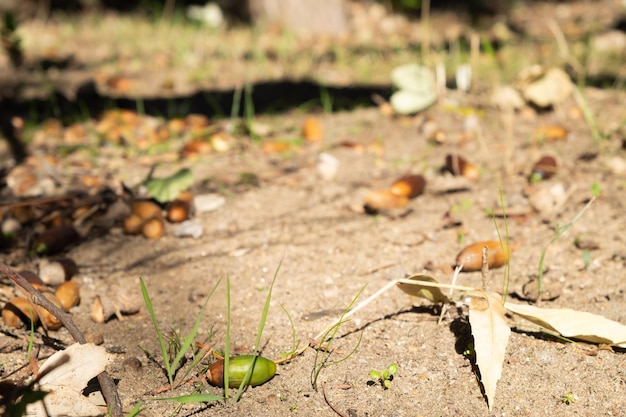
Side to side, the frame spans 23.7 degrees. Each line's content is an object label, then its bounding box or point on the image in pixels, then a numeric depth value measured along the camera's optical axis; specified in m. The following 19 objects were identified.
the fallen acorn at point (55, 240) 0.80
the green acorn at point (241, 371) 0.67
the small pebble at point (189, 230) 0.82
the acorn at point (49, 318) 0.71
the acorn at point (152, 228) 0.82
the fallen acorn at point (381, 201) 0.84
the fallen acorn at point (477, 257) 0.76
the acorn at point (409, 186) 0.86
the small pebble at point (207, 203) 0.85
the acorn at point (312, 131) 0.99
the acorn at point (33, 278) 0.74
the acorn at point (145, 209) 0.83
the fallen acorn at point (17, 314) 0.71
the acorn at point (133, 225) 0.82
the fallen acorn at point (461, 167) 0.89
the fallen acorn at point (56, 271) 0.76
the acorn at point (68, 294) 0.74
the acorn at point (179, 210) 0.83
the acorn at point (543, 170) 0.88
